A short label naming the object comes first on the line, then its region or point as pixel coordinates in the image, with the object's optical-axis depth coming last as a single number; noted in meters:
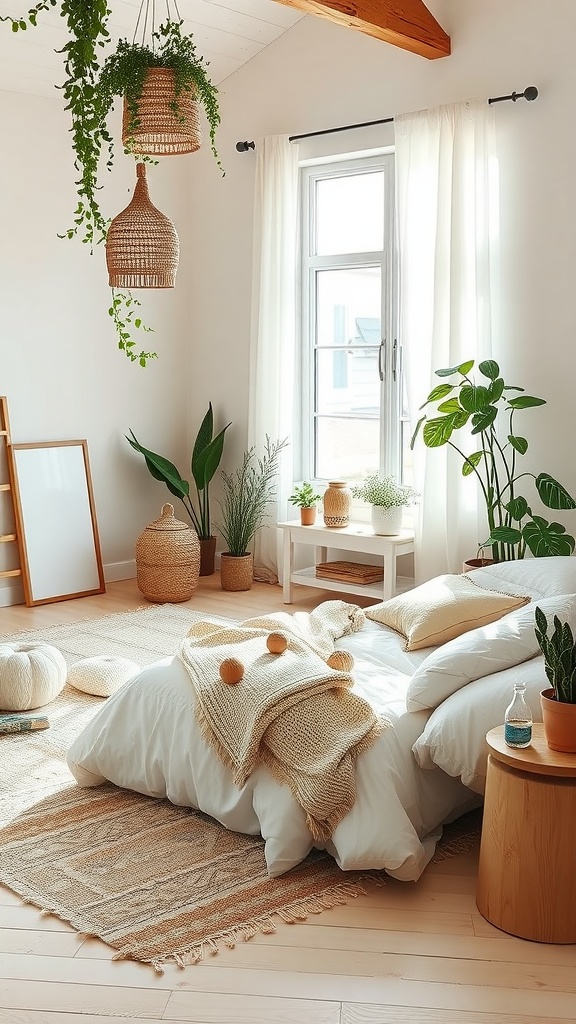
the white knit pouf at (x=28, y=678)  4.02
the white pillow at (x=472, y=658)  2.93
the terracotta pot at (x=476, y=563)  4.94
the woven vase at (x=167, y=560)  5.84
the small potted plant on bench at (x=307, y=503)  5.82
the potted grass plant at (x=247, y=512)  6.20
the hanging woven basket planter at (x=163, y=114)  3.63
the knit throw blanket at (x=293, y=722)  2.74
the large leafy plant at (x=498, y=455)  4.65
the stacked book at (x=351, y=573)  5.58
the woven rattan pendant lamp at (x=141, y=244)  4.08
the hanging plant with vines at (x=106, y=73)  2.04
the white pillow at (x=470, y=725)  2.74
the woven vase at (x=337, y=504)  5.70
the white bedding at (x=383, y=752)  2.72
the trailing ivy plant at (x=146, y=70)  3.56
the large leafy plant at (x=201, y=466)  6.32
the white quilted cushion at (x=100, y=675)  4.26
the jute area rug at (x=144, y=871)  2.53
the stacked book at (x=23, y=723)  3.87
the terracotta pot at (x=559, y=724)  2.51
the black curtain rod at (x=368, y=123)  4.91
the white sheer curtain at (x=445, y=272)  5.10
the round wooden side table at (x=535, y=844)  2.45
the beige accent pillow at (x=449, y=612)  3.42
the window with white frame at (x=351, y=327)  5.80
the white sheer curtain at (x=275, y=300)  6.02
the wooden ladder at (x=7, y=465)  5.75
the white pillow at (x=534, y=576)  3.50
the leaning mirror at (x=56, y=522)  5.84
